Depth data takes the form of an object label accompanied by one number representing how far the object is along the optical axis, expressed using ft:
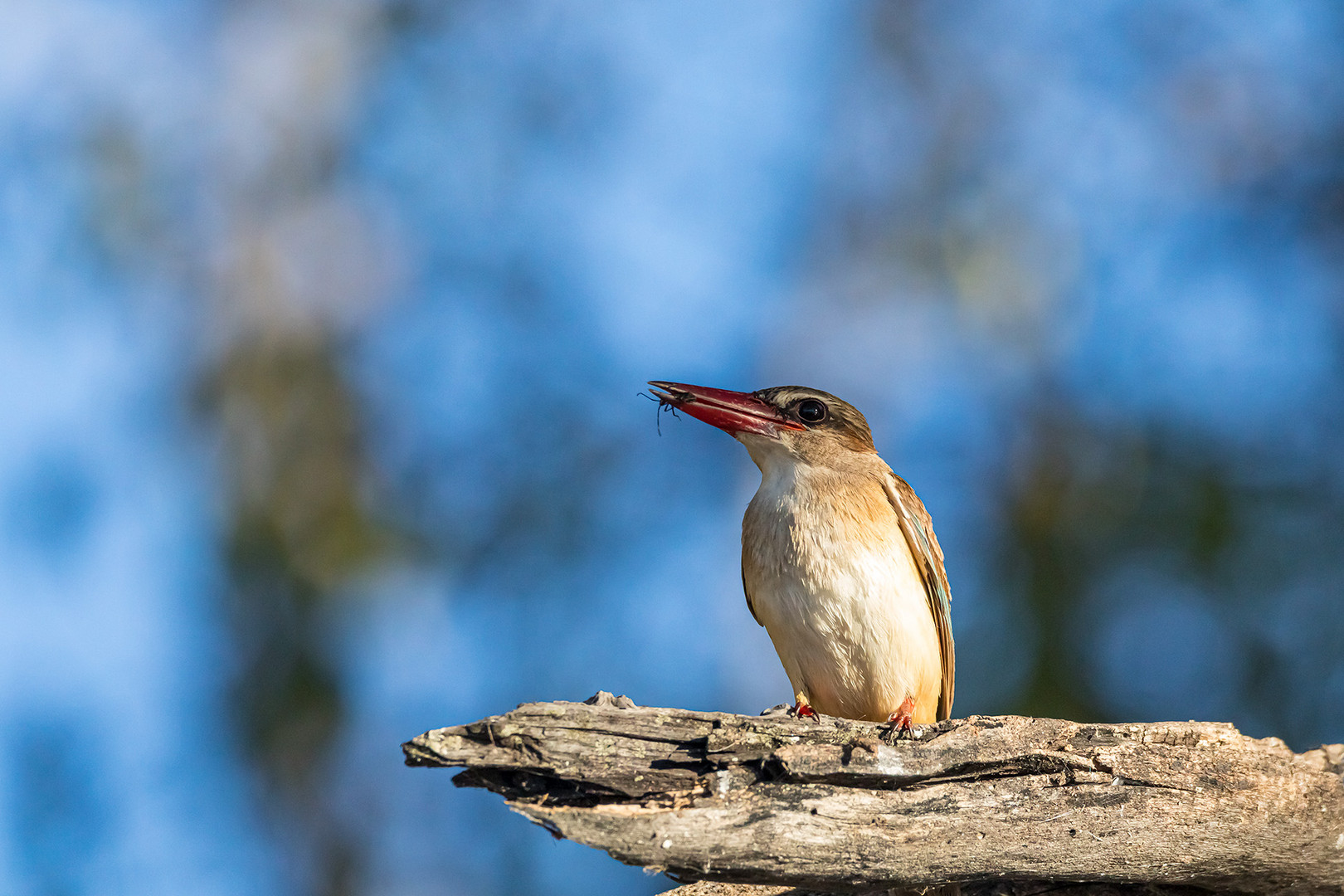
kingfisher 33.17
